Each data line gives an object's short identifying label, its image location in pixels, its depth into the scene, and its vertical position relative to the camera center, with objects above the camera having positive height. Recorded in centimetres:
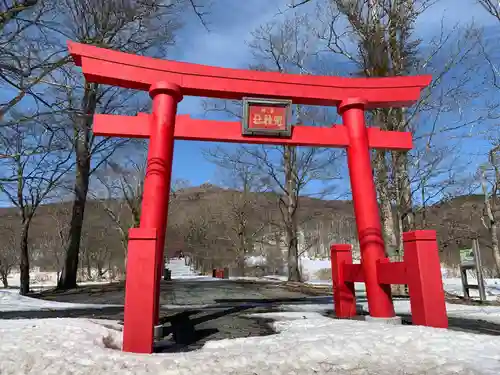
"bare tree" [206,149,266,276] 3138 +467
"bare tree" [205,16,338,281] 1939 +449
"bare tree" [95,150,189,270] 2470 +471
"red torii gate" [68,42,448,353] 450 +232
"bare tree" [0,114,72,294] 1551 +298
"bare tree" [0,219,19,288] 3531 +267
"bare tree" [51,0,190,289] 1548 +432
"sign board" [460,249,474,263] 1105 +45
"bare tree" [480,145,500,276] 1769 +391
